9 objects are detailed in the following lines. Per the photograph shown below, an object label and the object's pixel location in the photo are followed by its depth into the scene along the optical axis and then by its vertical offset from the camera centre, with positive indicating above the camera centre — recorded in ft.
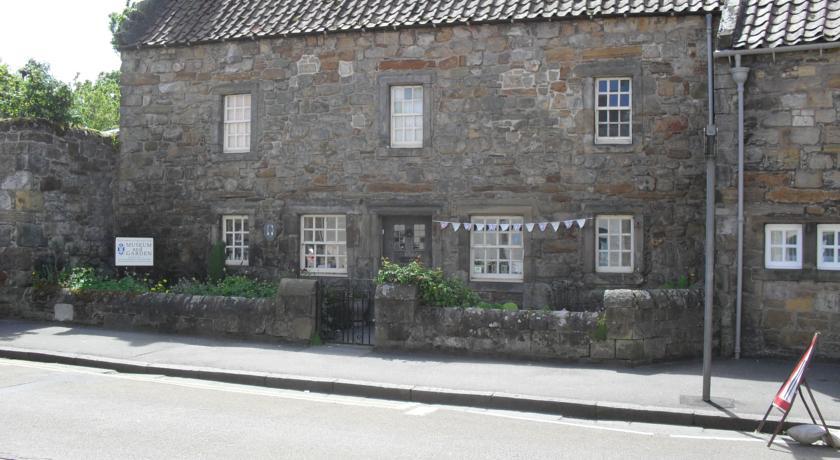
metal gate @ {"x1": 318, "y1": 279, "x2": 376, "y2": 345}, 43.17 -4.48
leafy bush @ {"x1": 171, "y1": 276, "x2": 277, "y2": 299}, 46.83 -3.07
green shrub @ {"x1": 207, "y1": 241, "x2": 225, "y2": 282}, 55.83 -1.77
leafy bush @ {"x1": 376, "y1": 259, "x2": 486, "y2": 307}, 39.88 -2.20
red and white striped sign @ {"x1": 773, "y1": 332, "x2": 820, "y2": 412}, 25.27 -4.60
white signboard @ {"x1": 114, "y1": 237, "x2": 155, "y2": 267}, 51.08 -0.97
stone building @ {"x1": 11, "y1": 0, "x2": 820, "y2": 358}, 39.93 +6.36
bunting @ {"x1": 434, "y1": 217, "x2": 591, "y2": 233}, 49.06 +1.11
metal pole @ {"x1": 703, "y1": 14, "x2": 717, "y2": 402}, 29.76 -0.43
